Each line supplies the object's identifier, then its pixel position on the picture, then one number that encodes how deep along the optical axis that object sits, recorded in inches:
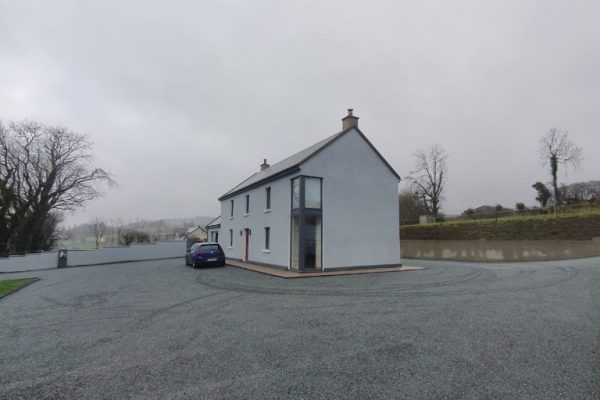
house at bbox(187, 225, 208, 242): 2258.9
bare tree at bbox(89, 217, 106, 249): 2659.9
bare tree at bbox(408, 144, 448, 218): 1462.8
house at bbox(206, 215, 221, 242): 1249.2
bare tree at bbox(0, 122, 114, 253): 1093.8
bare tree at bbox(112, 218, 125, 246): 2966.0
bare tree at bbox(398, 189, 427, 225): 1636.3
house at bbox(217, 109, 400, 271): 645.9
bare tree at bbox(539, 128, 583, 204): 1079.0
